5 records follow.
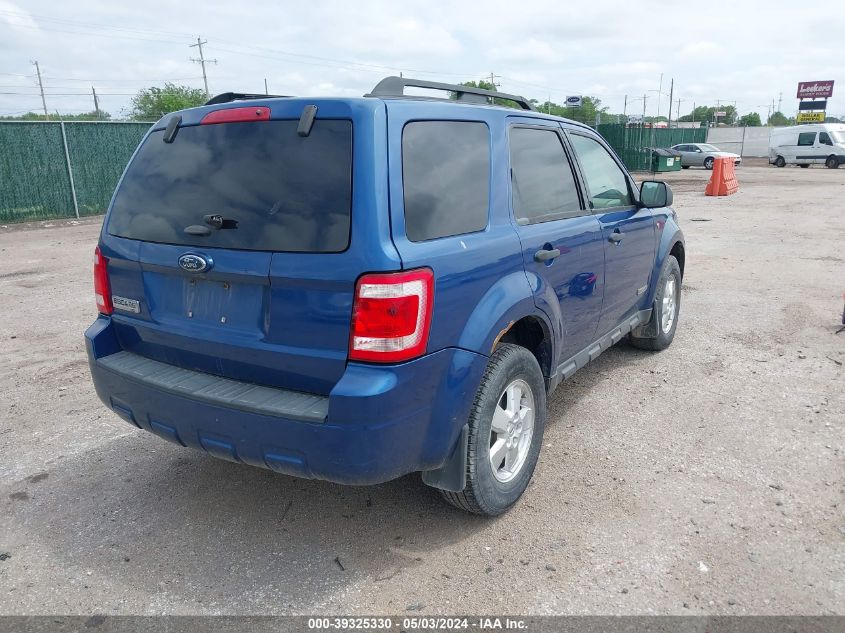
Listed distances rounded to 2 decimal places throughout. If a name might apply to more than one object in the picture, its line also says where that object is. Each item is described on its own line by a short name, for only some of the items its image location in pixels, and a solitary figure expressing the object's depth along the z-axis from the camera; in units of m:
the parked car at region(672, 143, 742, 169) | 35.09
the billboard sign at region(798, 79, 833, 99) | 59.03
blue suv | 2.44
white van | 32.56
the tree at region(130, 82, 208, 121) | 55.21
